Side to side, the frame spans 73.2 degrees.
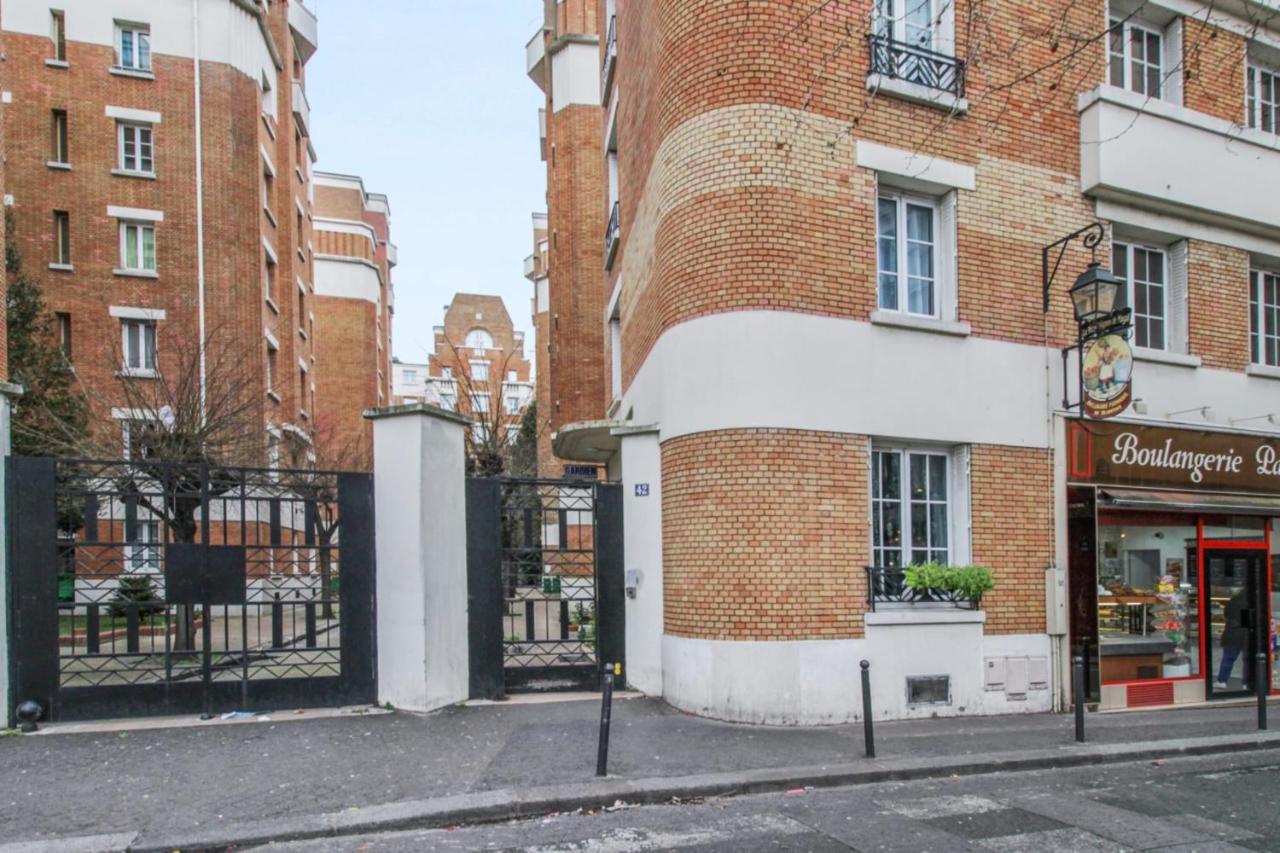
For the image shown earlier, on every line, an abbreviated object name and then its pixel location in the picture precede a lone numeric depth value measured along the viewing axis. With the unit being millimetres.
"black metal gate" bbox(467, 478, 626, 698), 10320
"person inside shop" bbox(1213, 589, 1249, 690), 12289
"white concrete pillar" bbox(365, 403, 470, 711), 9562
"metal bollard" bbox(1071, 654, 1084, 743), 8617
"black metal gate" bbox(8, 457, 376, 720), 8805
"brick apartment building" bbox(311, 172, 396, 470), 50969
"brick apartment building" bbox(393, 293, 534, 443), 92438
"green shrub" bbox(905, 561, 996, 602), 9945
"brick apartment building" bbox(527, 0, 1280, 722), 9719
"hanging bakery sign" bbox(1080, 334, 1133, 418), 10523
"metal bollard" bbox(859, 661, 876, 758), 7781
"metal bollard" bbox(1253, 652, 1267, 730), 9859
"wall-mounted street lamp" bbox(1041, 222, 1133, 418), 10508
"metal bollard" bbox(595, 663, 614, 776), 7098
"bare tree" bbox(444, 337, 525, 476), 24766
